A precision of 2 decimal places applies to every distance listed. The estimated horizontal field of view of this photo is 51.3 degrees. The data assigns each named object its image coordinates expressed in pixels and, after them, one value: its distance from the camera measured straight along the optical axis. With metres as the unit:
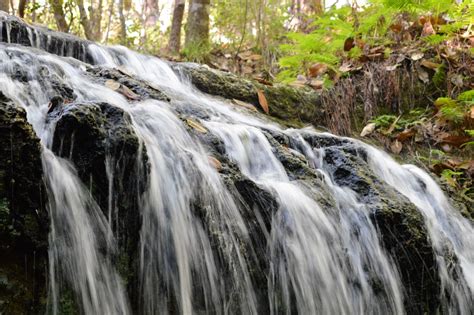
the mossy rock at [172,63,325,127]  4.62
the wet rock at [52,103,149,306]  1.98
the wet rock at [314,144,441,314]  2.60
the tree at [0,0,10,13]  7.09
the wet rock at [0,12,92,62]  4.39
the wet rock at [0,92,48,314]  1.67
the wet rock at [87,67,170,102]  3.29
